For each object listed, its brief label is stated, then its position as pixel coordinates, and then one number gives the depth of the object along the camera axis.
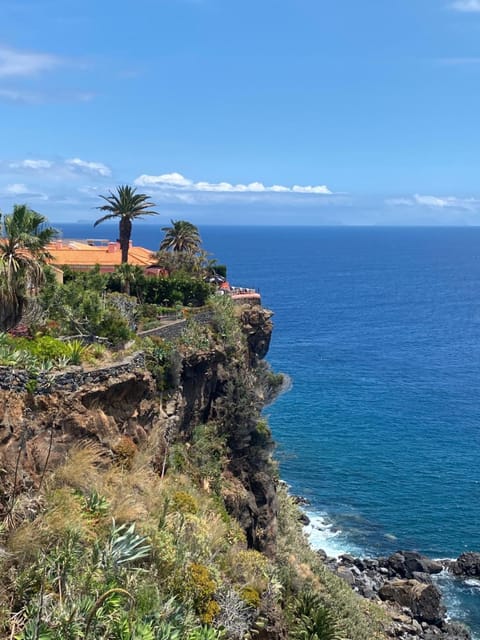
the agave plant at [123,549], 15.68
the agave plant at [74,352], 21.64
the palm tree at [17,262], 23.27
